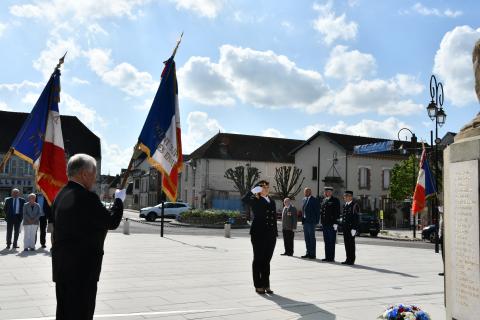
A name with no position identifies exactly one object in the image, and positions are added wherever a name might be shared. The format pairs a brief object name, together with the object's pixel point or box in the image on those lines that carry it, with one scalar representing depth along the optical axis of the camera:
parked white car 44.03
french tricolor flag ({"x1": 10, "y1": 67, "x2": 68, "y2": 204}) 9.52
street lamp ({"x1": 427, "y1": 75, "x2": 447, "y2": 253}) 18.97
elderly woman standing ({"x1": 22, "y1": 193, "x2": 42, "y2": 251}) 15.23
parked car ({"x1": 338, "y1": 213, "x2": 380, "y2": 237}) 31.81
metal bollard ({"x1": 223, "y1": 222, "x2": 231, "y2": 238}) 23.94
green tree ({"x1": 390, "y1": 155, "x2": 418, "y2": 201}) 45.22
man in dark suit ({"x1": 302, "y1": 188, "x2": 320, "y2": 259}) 14.66
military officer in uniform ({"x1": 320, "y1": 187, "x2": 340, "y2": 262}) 14.03
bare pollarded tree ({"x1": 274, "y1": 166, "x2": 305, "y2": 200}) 56.19
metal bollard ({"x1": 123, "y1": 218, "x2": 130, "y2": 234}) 24.02
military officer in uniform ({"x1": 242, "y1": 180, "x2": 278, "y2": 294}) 8.64
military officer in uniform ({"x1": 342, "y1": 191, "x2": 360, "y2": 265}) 13.29
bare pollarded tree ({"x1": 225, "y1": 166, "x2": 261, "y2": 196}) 53.38
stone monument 4.84
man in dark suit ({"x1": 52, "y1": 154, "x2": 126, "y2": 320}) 4.32
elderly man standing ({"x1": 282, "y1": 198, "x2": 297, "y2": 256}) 15.19
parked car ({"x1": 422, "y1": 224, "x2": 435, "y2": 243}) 26.24
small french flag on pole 16.95
